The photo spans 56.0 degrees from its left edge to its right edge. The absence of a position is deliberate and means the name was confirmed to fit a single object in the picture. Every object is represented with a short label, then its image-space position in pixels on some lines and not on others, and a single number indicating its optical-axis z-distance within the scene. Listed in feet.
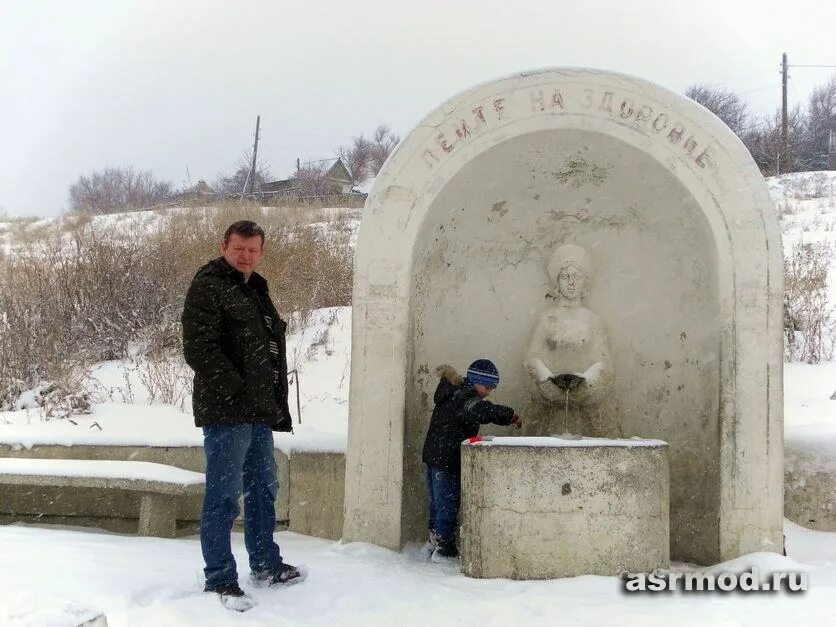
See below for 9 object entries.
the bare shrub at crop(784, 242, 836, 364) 31.58
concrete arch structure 16.02
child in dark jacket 16.35
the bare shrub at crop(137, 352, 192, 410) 29.45
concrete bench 16.96
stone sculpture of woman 18.11
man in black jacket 11.97
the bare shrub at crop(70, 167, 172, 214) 122.42
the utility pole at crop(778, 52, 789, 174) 92.16
